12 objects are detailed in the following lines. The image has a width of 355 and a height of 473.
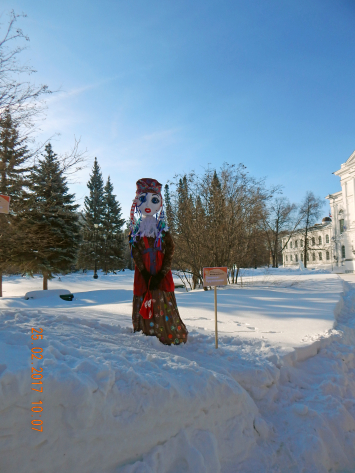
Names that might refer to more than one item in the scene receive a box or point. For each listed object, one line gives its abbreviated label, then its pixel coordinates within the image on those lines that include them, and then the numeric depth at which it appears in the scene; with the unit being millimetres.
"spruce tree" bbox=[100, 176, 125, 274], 35625
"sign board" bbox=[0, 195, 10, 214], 3448
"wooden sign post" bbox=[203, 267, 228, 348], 4062
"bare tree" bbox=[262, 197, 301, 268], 39578
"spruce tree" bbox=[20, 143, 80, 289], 18281
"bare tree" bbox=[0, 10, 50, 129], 6301
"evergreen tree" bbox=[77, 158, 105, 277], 34656
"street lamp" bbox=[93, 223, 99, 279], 31181
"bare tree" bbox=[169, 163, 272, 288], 12977
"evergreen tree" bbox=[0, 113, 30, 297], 6779
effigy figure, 3811
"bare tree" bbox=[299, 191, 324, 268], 38812
